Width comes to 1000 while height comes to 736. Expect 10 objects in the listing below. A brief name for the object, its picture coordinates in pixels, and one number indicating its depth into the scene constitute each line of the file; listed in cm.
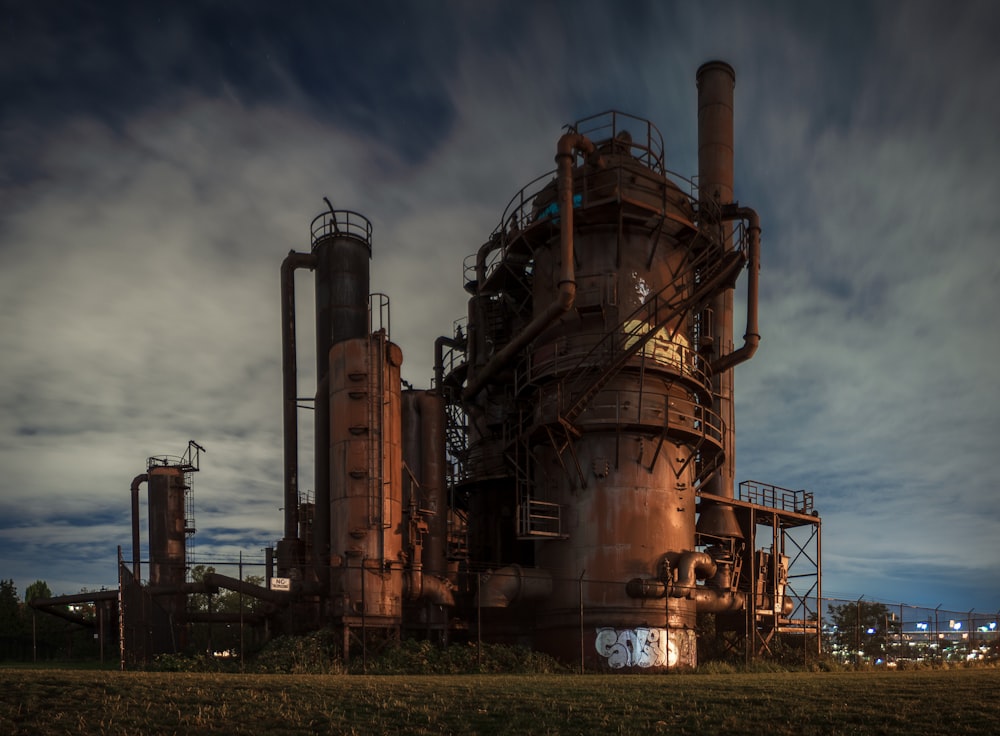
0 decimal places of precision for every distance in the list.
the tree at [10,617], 6292
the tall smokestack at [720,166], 4466
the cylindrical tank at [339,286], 4225
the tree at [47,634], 5830
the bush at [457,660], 2881
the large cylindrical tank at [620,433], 3288
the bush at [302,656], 2770
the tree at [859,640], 3794
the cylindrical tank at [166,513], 5069
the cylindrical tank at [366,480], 3145
